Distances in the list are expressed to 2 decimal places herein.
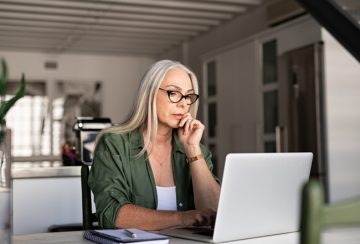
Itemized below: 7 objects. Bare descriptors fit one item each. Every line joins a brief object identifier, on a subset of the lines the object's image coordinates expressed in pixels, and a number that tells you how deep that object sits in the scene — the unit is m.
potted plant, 1.37
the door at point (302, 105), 4.35
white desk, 1.40
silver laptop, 1.32
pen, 1.33
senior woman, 1.89
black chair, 3.34
